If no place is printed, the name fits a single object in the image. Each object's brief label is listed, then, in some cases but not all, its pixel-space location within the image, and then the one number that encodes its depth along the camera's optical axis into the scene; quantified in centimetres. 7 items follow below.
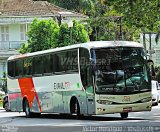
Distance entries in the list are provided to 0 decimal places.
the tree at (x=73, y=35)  4744
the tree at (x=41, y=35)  4822
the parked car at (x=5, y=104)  3832
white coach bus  2295
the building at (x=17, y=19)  5581
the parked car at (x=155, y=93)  3356
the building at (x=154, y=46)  7082
